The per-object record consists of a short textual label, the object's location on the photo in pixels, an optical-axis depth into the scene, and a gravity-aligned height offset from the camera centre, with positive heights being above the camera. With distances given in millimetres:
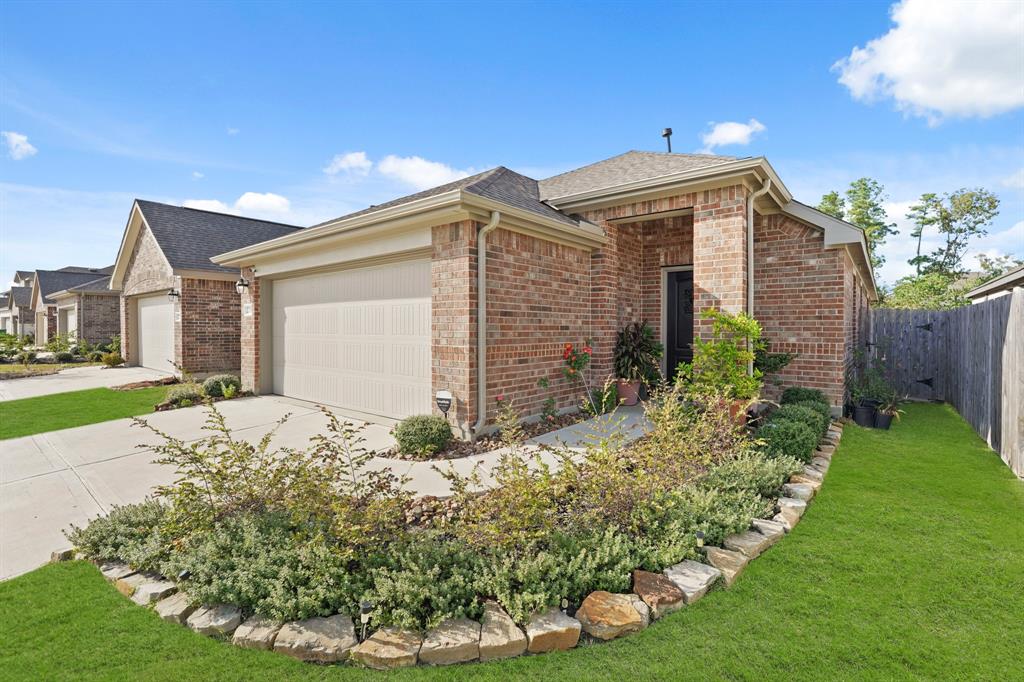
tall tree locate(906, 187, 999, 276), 22594 +5870
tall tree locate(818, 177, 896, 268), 25641 +7172
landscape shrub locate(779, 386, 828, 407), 6938 -930
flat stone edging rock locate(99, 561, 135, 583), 2972 -1566
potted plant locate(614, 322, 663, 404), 7719 -438
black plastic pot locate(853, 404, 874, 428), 7043 -1246
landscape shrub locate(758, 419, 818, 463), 4812 -1127
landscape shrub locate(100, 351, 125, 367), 16013 -919
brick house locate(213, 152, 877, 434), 5938 +841
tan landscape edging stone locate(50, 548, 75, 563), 3279 -1592
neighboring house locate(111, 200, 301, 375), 12594 +1324
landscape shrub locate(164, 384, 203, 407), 8742 -1202
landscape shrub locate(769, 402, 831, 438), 5566 -1000
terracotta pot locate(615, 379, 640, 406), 7695 -949
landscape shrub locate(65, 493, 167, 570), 3026 -1446
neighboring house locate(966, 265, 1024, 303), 8057 +1043
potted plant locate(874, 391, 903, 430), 6945 -1200
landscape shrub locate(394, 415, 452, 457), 5469 -1216
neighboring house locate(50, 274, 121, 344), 19656 +934
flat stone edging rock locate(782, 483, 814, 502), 3987 -1383
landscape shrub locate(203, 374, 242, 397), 9523 -1105
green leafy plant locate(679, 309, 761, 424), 5895 -352
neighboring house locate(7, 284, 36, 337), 30766 +1447
